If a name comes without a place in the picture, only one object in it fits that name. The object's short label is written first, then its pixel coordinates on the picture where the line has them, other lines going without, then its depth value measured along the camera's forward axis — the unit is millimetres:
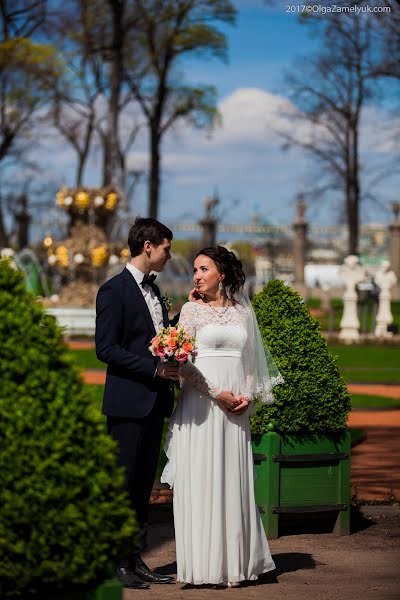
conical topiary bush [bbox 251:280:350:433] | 9433
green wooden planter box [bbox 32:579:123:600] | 4648
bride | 7772
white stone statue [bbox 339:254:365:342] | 37362
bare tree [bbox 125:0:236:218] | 58467
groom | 7583
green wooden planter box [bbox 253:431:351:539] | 9404
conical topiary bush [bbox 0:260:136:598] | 4519
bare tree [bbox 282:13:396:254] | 59444
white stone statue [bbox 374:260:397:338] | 40059
